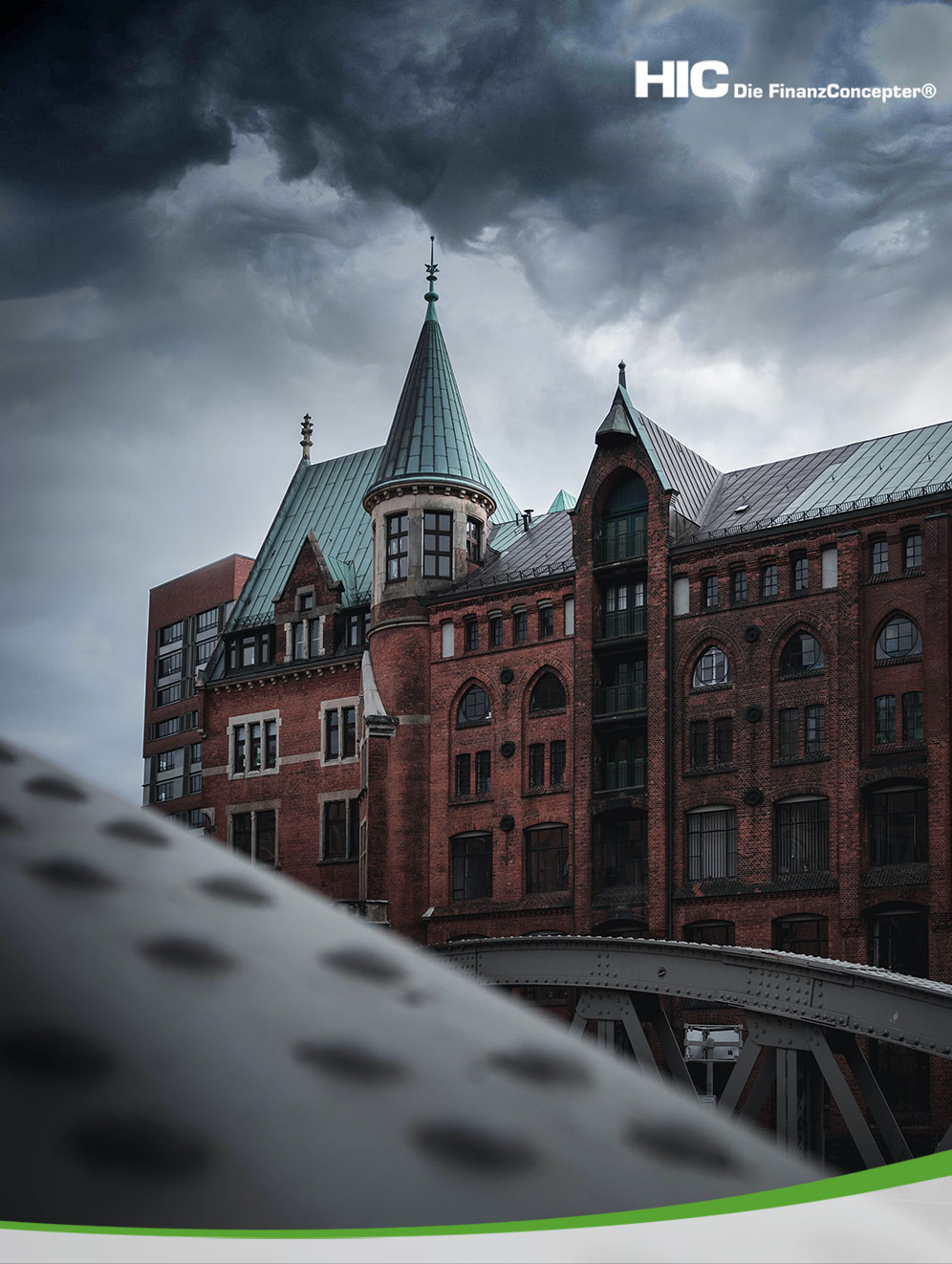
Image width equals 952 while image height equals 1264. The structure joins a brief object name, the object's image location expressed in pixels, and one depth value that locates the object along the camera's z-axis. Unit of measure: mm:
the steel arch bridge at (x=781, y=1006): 16188
